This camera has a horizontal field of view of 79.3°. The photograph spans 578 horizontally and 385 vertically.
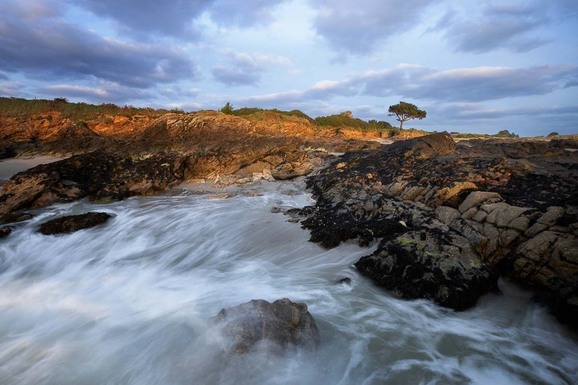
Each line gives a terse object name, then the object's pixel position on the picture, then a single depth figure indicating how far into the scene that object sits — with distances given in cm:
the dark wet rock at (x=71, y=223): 930
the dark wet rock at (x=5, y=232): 908
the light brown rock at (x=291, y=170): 1363
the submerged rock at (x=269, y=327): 383
